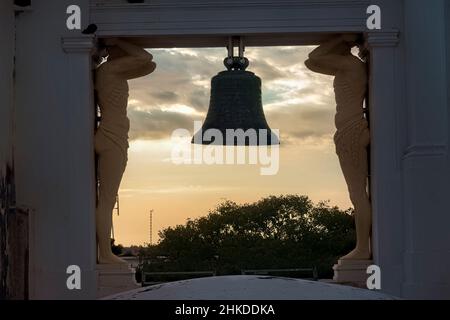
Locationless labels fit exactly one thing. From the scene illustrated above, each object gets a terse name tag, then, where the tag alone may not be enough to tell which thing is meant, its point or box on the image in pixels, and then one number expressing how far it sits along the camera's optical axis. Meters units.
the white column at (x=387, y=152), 9.84
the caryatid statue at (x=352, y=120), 10.19
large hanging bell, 9.58
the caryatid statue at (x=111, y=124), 10.15
